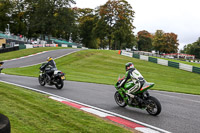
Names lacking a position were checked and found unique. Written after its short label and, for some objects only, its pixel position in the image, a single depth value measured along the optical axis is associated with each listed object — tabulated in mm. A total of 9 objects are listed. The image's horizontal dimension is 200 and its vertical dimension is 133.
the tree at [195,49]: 112500
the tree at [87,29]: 79600
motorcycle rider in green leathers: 7652
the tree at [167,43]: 93688
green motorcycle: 7275
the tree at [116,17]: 61750
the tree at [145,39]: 117375
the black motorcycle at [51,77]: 12545
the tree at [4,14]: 68444
